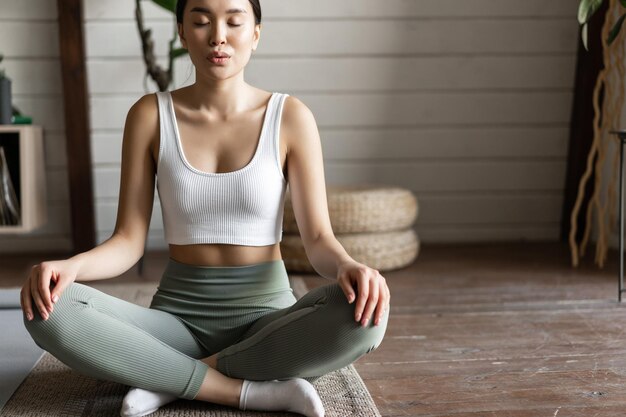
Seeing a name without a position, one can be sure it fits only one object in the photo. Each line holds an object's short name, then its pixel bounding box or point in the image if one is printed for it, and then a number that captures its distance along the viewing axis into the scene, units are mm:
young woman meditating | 1211
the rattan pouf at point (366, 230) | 2438
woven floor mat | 1277
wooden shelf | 2480
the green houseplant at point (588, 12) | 2086
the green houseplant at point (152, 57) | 2391
